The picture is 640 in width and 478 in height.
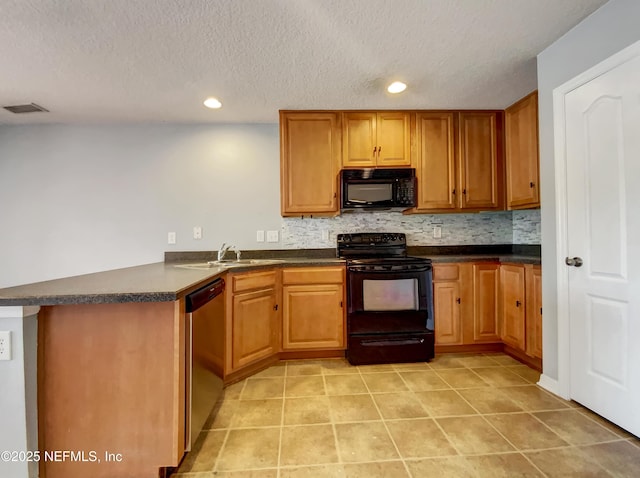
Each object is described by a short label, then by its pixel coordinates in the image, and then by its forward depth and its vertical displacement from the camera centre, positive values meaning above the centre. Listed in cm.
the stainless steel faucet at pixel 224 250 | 254 -11
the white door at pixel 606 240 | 147 -3
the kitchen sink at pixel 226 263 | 238 -20
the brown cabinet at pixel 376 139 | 273 +94
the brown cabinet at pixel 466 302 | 262 -60
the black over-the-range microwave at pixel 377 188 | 265 +46
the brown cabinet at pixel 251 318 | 218 -63
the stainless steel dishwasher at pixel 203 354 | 136 -61
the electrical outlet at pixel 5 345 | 111 -39
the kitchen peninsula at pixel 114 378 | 121 -59
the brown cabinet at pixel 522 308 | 223 -59
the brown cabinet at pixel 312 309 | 254 -62
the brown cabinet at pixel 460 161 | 277 +73
